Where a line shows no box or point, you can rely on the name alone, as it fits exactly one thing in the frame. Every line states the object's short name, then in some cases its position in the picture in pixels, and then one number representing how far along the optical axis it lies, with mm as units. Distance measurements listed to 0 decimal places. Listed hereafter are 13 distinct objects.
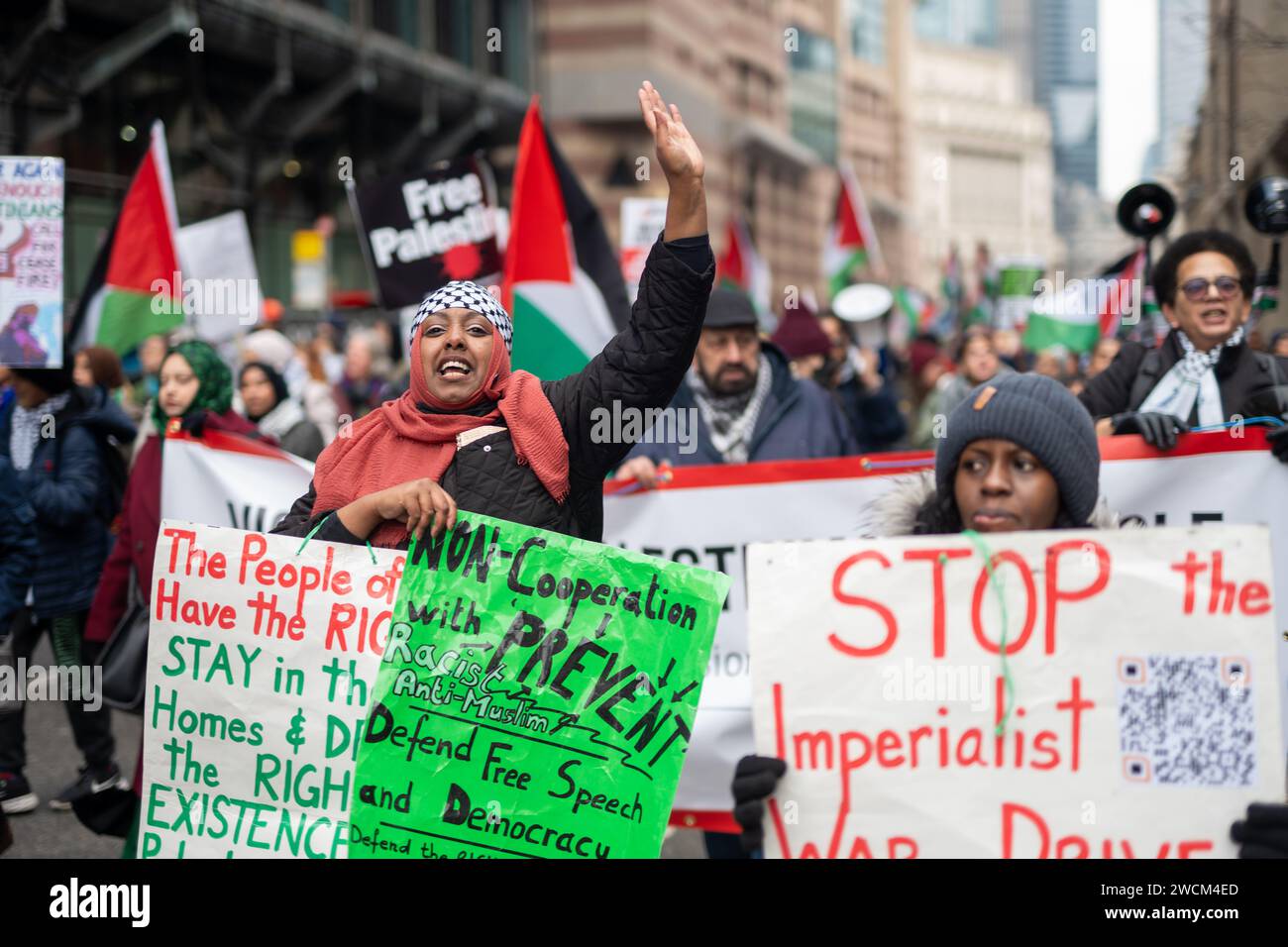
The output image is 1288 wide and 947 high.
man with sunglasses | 4270
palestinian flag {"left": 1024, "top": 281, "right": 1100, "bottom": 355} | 14297
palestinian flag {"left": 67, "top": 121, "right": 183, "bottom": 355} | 7926
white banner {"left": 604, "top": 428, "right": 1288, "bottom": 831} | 4059
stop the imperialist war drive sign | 2332
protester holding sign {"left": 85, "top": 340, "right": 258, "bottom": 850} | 5078
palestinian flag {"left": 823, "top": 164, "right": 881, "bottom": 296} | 16453
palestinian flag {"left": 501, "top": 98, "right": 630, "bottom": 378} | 6906
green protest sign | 2711
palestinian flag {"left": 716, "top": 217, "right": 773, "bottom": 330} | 16641
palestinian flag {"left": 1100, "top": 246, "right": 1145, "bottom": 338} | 7953
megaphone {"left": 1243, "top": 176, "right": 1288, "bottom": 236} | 4840
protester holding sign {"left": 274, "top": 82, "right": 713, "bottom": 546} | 3010
